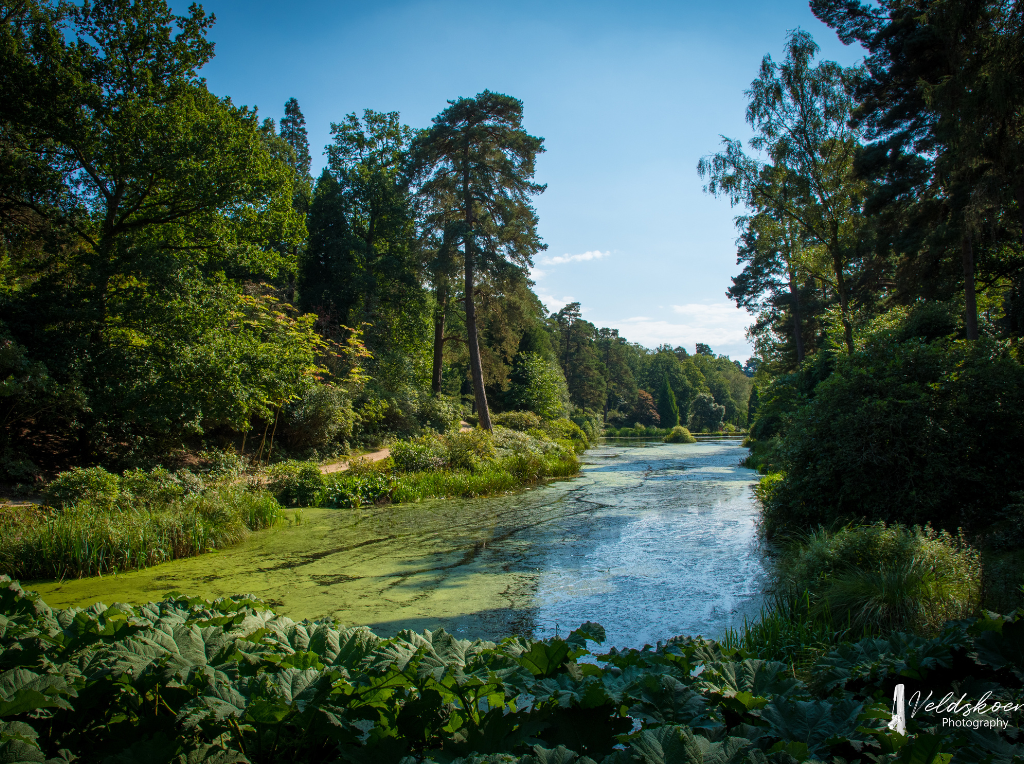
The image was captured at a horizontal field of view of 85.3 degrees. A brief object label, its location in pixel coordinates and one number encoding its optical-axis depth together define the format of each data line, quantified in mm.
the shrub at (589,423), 37812
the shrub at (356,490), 11196
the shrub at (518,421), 26145
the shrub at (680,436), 42553
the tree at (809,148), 13688
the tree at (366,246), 25719
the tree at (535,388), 31438
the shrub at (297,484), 11188
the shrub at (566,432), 27403
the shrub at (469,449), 14969
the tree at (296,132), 39656
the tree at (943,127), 8883
